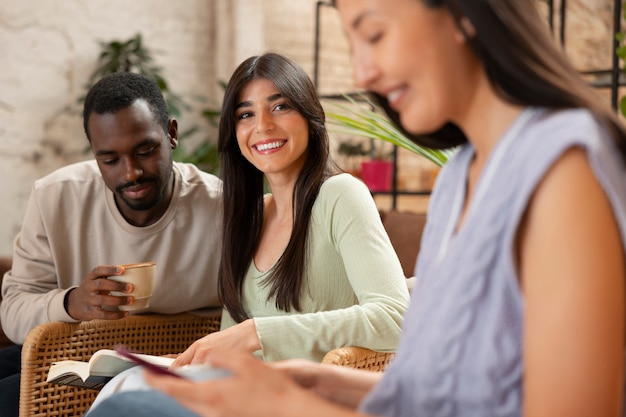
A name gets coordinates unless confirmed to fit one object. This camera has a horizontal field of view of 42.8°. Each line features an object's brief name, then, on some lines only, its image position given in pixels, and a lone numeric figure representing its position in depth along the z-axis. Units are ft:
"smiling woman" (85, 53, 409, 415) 5.21
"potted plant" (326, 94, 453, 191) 7.20
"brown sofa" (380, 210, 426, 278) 7.91
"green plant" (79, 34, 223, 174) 15.69
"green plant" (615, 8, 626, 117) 8.33
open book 5.01
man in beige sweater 6.73
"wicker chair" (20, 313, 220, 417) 6.13
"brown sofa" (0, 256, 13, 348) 8.56
